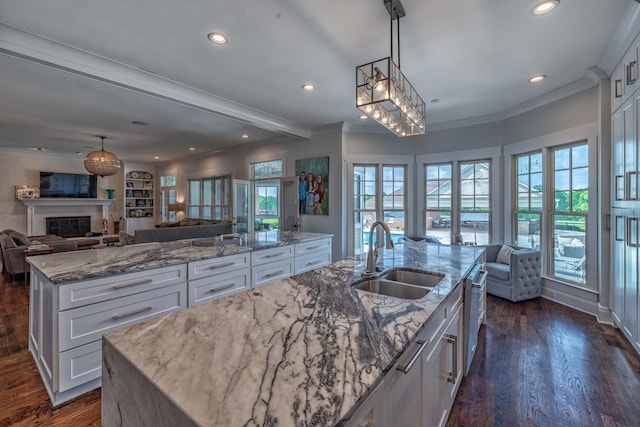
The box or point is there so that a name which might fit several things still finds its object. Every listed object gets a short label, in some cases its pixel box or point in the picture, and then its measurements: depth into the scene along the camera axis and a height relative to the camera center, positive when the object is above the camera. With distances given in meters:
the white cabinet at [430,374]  0.98 -0.71
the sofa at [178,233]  3.89 -0.31
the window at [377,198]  5.33 +0.28
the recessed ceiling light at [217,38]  2.44 +1.54
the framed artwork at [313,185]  5.26 +0.52
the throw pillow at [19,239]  5.31 -0.50
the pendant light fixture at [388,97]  1.94 +0.88
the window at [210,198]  7.30 +0.42
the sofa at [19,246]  4.83 -0.62
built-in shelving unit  9.27 +0.61
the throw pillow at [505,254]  4.21 -0.63
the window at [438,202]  5.20 +0.20
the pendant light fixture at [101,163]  5.15 +0.92
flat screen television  7.52 +0.78
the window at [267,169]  6.07 +0.97
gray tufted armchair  3.85 -0.90
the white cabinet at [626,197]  2.42 +0.15
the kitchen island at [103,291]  1.90 -0.62
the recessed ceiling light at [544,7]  2.07 +1.54
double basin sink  1.74 -0.47
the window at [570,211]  3.67 +0.02
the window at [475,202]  4.86 +0.19
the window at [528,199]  4.22 +0.21
